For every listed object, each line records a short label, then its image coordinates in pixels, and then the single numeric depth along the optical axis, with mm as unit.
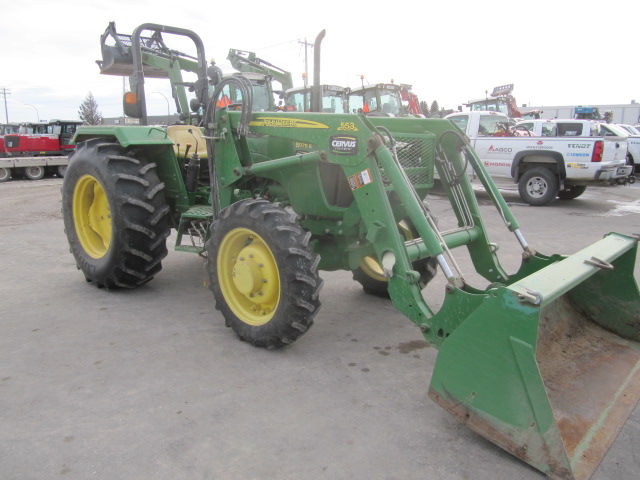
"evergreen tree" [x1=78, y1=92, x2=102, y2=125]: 52753
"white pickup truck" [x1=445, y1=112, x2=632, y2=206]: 10773
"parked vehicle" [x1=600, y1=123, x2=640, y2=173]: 16891
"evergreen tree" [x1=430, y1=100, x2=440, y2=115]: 50141
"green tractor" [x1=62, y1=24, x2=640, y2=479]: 2508
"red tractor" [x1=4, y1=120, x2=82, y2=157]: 20188
